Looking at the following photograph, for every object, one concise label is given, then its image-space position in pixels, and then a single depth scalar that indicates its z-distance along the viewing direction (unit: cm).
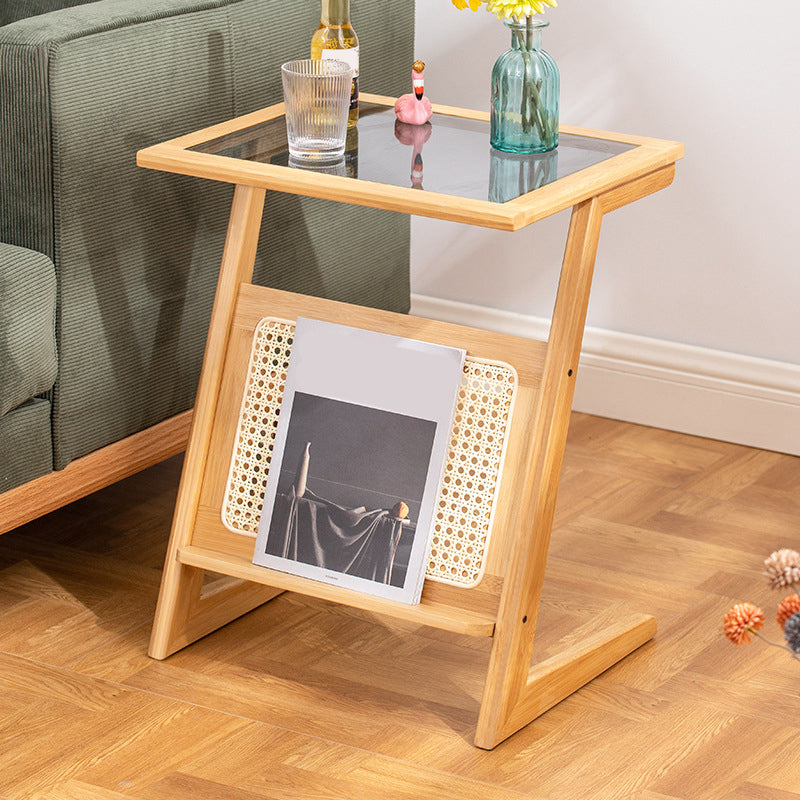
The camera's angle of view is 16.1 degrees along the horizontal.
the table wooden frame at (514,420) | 310
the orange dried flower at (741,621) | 254
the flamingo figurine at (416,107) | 333
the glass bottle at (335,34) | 331
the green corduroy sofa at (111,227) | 321
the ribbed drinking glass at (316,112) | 318
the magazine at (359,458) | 318
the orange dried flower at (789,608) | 251
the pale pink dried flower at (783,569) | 250
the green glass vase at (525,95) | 316
